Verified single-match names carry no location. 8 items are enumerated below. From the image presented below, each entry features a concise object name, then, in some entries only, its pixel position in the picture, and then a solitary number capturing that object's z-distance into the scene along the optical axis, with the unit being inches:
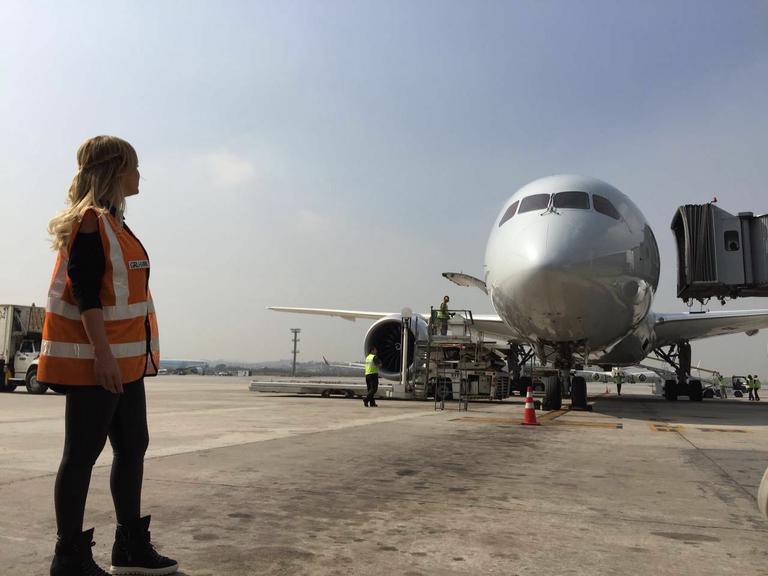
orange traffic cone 315.3
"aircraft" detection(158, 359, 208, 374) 3302.2
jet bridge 423.2
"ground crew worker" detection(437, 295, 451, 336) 549.6
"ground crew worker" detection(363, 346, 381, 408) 466.0
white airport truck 668.1
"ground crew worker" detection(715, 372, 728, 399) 1253.7
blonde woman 81.8
